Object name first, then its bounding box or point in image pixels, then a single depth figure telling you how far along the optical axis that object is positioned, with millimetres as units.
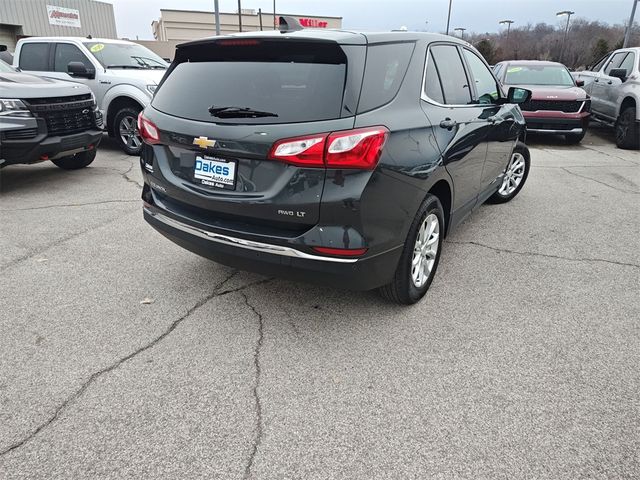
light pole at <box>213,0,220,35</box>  17908
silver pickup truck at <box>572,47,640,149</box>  9500
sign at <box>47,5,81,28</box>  33594
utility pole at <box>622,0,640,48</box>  18672
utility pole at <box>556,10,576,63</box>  46562
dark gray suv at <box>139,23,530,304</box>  2418
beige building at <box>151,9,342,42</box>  50375
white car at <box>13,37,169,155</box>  7871
